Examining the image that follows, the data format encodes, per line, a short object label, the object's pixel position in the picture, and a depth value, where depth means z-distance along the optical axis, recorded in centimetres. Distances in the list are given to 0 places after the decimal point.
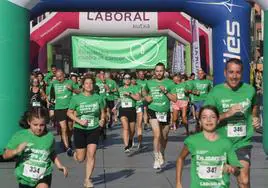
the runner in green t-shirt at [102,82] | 1550
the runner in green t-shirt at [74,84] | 1223
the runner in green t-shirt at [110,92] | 1579
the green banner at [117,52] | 2291
